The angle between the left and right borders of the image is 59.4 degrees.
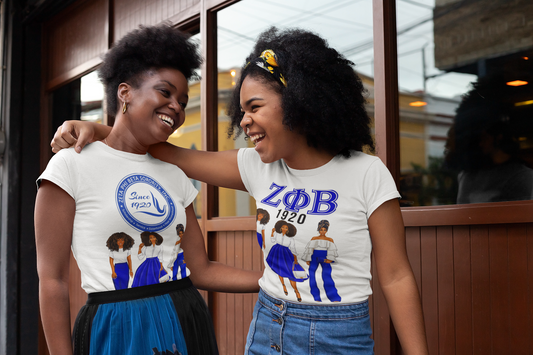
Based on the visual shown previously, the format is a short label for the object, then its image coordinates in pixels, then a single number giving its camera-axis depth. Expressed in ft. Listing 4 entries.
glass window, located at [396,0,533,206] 6.25
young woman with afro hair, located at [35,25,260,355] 4.85
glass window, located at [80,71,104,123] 15.17
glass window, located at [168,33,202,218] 11.55
